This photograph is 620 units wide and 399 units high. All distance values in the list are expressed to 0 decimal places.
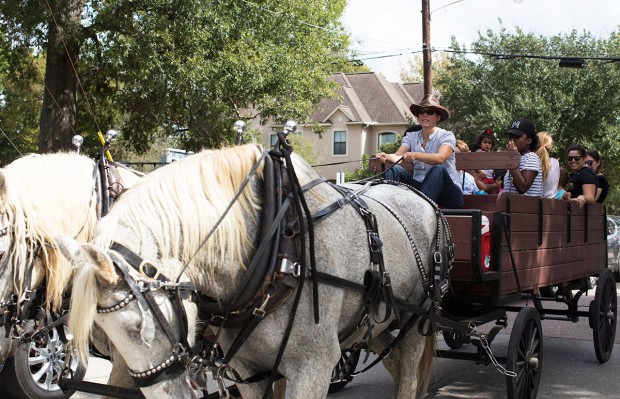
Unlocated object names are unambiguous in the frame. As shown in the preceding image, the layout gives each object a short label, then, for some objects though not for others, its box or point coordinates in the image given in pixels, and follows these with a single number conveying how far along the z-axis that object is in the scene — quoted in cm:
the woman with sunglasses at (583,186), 752
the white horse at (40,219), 413
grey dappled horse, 278
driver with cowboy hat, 520
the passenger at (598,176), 847
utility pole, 1814
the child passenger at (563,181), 875
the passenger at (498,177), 818
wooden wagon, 522
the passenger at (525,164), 642
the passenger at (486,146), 837
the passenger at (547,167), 729
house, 4450
